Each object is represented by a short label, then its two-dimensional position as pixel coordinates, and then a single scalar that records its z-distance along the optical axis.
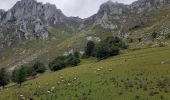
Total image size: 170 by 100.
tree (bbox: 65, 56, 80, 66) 129.40
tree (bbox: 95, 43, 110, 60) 127.62
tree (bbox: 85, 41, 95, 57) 158.82
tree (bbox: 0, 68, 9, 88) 111.31
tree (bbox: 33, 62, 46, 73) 139.62
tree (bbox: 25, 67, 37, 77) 123.62
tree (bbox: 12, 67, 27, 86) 97.81
